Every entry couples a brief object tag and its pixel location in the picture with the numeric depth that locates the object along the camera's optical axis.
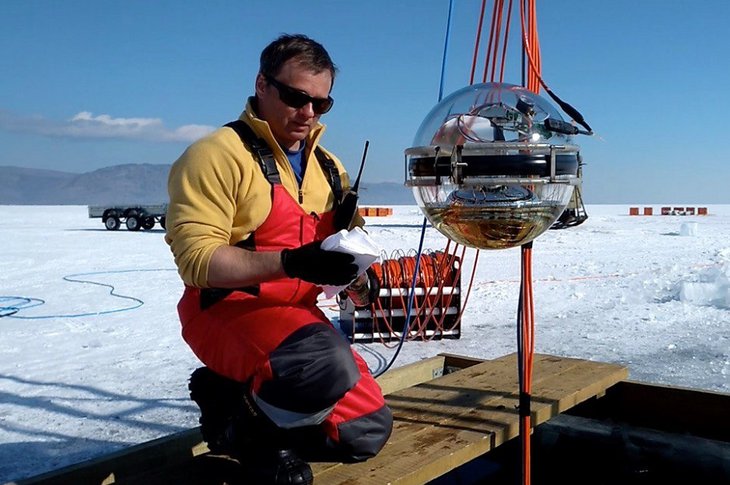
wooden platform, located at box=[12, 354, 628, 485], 2.08
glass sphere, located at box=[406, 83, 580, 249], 1.81
